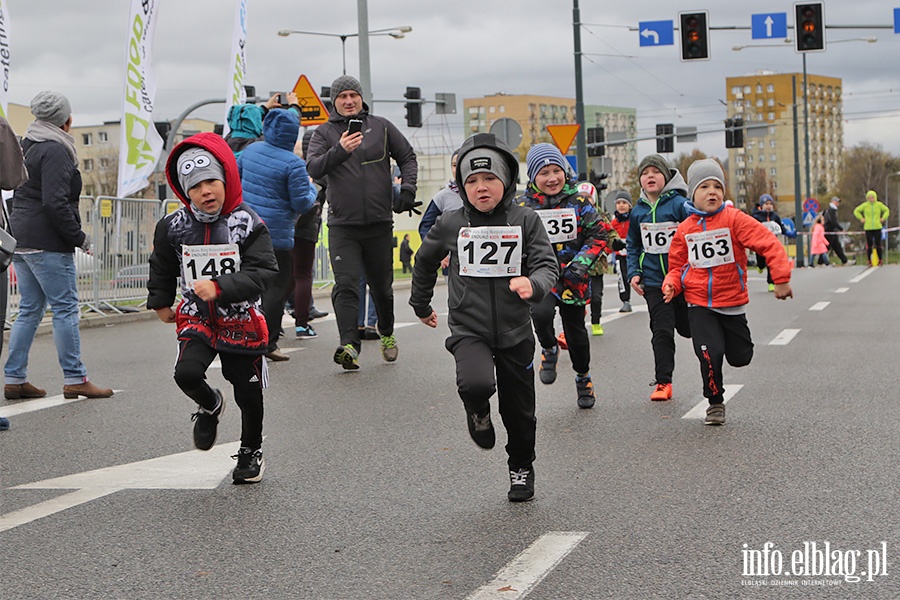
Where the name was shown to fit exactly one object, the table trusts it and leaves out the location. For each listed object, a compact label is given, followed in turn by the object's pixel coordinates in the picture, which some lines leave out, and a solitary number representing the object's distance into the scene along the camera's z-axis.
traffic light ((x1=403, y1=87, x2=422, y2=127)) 35.84
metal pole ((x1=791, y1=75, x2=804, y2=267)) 56.47
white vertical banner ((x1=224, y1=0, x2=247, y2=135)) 21.38
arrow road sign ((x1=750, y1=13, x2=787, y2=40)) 29.06
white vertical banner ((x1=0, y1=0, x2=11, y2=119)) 14.04
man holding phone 10.68
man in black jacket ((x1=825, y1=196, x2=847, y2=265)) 40.32
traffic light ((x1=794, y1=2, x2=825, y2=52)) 27.84
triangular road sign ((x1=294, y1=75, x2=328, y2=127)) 23.42
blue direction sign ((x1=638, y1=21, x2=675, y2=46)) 30.16
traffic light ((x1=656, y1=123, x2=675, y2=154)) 45.06
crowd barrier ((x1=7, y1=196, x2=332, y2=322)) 17.92
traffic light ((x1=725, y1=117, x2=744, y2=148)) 45.73
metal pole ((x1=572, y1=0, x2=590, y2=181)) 33.59
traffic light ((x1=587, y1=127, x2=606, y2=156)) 43.97
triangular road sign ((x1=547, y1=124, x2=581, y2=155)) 26.70
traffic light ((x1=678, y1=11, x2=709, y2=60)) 28.53
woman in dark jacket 9.11
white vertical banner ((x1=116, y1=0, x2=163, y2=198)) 18.06
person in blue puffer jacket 11.19
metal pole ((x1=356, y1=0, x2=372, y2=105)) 27.66
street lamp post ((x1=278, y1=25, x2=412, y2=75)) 38.88
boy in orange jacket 8.06
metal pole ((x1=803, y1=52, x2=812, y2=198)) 54.42
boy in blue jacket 9.19
